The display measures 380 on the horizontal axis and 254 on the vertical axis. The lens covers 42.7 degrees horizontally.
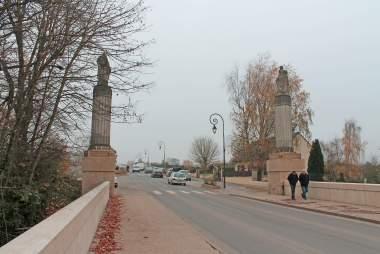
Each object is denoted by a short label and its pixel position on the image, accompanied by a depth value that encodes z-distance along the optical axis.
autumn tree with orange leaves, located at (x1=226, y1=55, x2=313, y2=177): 49.47
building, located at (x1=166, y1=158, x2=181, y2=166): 158.18
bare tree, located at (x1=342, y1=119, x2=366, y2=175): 77.81
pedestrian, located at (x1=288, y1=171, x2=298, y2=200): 29.03
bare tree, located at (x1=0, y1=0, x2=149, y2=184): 11.43
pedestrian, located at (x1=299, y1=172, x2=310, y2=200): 28.39
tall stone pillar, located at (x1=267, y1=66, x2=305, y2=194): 33.38
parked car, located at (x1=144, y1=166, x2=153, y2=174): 119.60
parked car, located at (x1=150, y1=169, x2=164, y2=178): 88.75
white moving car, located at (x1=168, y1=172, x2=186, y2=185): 57.92
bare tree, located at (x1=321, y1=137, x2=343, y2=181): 76.29
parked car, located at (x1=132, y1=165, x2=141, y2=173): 130.50
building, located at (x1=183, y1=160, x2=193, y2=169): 139.14
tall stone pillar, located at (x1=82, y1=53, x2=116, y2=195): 31.12
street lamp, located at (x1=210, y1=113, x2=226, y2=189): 50.62
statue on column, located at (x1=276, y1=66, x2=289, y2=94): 35.09
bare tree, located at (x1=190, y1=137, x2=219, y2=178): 116.44
